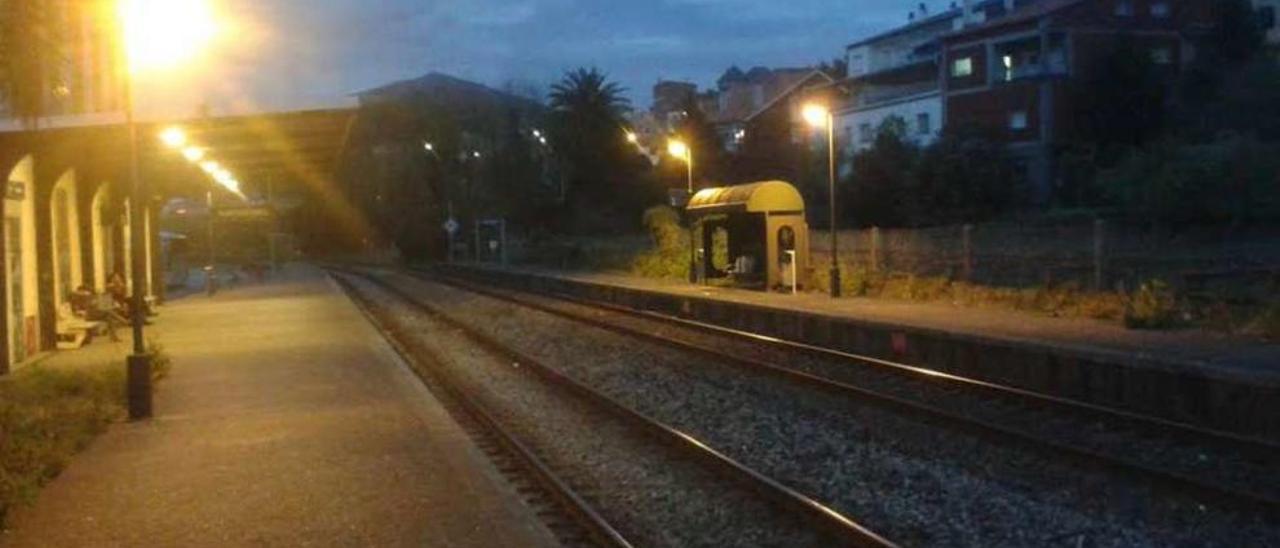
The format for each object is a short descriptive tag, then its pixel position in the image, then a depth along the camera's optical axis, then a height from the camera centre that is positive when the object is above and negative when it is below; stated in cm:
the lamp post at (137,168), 1648 +87
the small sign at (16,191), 2203 +84
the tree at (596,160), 8894 +429
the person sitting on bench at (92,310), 2848 -108
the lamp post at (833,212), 3534 +39
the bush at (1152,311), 2275 -126
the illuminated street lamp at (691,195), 4603 +116
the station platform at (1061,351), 1625 -160
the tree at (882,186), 5738 +156
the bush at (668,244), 5097 -32
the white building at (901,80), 6994 +722
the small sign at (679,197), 4916 +114
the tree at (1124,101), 5978 +452
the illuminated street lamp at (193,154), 3328 +198
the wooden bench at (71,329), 2672 -136
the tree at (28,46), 952 +125
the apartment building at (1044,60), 6188 +662
